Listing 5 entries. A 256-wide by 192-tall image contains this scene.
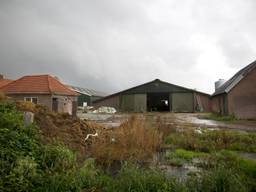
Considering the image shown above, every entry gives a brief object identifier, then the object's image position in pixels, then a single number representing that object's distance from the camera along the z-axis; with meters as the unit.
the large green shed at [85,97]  46.88
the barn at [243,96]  20.80
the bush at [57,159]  4.06
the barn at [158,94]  30.89
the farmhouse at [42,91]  21.70
